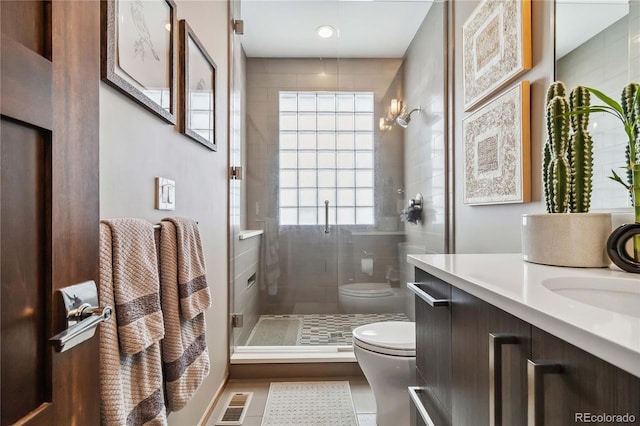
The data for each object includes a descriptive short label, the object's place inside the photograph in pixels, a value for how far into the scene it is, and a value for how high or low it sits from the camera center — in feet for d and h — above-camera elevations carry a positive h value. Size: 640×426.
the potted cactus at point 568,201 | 2.98 +0.10
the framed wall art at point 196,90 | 4.60 +1.86
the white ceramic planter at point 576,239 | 2.96 -0.23
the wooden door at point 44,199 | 1.43 +0.07
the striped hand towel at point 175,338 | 3.46 -1.29
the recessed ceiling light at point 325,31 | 9.09 +4.79
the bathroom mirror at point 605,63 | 3.15 +1.44
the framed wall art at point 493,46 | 4.41 +2.42
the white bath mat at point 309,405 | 5.77 -3.45
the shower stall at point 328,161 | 8.67 +1.40
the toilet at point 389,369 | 5.00 -2.32
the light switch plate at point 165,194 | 3.92 +0.23
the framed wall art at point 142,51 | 2.97 +1.61
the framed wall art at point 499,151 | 4.45 +0.90
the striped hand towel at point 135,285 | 2.68 -0.59
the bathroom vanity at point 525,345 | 1.34 -0.69
